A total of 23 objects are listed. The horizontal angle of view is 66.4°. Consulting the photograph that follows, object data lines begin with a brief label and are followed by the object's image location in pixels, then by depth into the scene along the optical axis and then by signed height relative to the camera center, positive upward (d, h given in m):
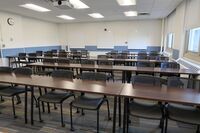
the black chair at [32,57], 6.73 -0.40
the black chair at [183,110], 1.95 -0.88
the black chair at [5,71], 3.28 -0.50
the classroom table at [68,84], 2.19 -0.59
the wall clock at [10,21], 7.07 +1.23
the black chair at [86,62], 4.60 -0.43
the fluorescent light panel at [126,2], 5.46 +1.65
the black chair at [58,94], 2.58 -0.85
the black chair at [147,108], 2.05 -0.87
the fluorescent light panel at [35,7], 5.82 +1.62
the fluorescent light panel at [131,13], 7.33 +1.72
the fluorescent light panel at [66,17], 8.33 +1.73
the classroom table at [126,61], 5.10 -0.47
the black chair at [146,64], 4.40 -0.47
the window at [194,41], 4.33 +0.21
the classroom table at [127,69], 3.56 -0.54
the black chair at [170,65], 4.14 -0.47
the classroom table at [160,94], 1.85 -0.61
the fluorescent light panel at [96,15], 7.81 +1.73
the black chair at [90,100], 2.34 -0.87
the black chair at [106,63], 4.50 -0.47
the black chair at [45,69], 4.59 -0.69
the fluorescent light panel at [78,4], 5.41 +1.64
